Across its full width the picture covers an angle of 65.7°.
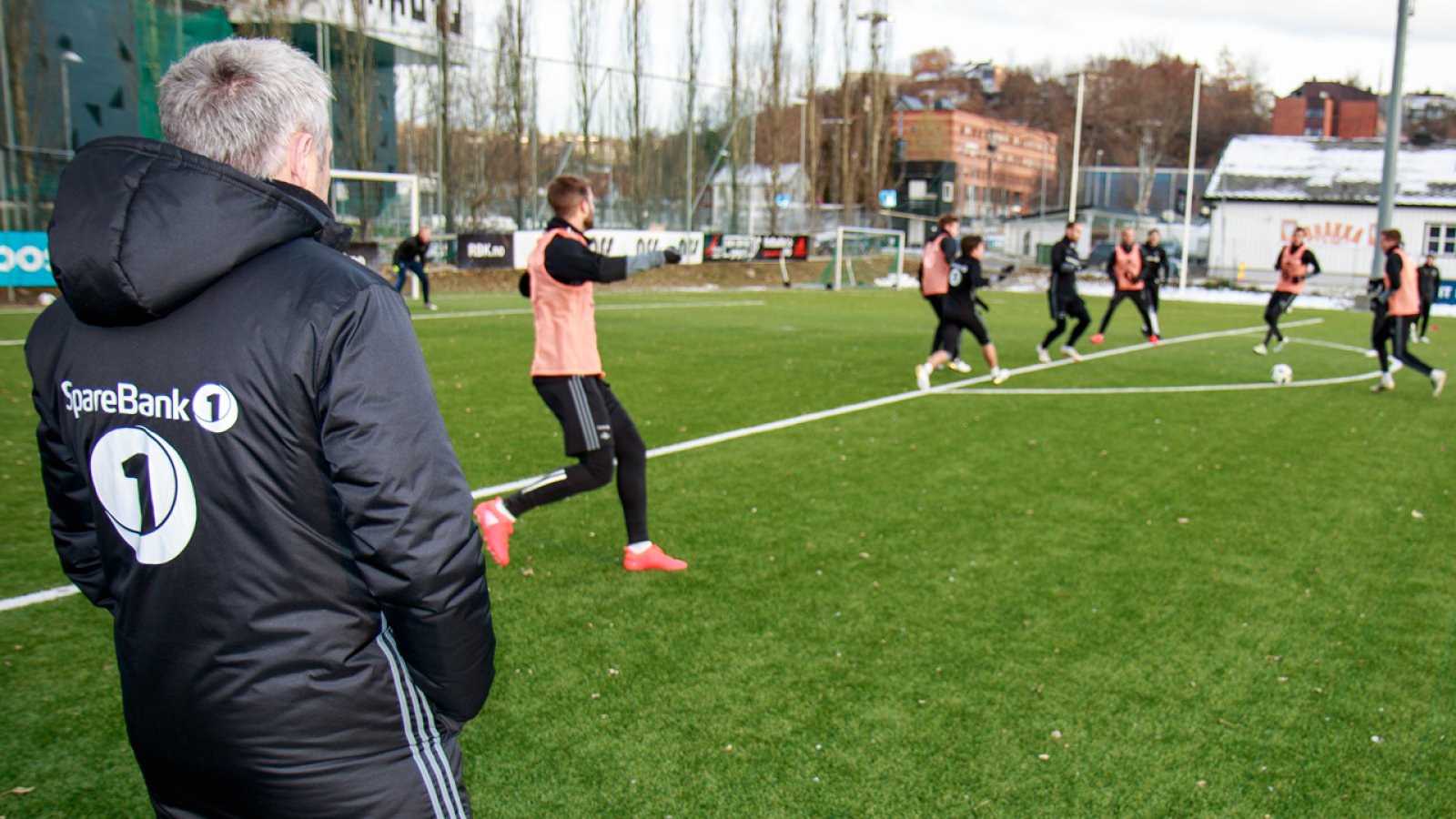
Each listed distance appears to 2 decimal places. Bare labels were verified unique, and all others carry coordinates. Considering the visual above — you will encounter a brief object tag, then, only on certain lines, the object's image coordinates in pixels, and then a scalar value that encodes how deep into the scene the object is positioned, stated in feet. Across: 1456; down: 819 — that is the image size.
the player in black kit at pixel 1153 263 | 63.26
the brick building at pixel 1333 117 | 226.38
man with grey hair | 5.45
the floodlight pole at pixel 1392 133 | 87.40
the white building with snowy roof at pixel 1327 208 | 139.64
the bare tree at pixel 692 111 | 123.54
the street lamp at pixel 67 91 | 76.64
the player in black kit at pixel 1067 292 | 53.78
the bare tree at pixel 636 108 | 118.12
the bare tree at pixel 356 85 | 98.68
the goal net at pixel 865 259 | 120.06
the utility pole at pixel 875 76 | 157.99
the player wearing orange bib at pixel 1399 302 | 42.29
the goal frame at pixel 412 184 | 81.06
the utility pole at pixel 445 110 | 103.24
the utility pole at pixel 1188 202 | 123.54
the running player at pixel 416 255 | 75.72
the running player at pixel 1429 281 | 64.66
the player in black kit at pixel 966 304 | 43.55
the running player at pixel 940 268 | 44.93
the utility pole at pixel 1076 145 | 130.66
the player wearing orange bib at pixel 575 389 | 17.84
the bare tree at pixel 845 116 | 156.66
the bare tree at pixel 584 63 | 117.39
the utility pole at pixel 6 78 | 74.13
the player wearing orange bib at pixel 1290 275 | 59.00
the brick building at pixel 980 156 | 286.05
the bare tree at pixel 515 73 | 110.83
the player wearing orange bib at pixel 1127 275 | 60.29
